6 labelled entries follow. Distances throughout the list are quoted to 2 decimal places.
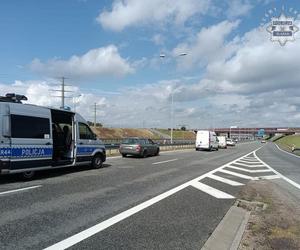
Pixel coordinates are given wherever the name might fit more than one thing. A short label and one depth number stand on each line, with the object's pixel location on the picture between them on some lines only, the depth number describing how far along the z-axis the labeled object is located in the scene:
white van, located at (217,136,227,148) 39.87
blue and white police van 7.82
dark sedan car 17.50
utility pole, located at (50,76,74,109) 36.89
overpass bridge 114.18
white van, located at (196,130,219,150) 29.46
